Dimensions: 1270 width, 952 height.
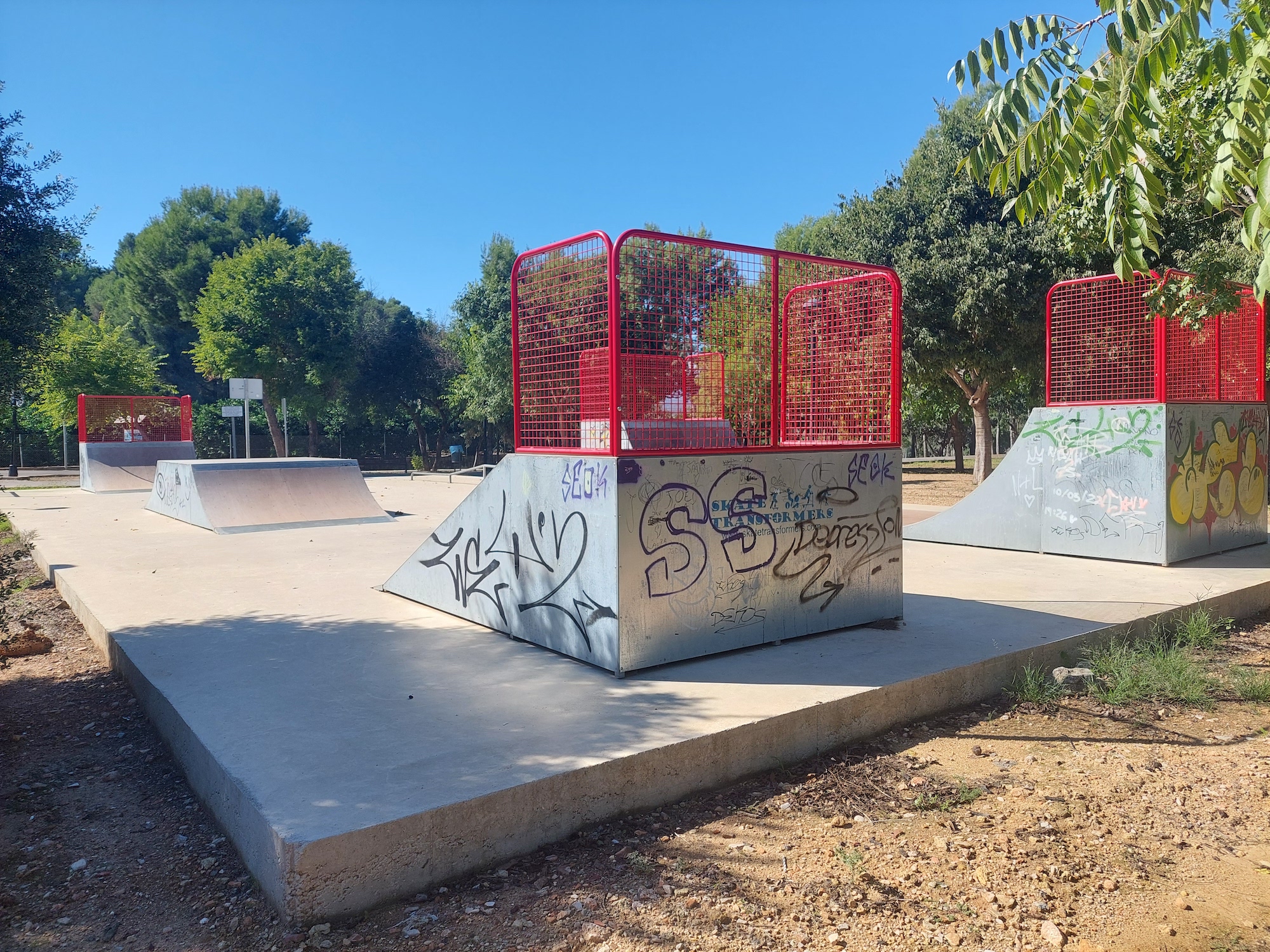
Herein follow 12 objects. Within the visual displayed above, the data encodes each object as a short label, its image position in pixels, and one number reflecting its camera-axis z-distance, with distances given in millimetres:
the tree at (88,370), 27547
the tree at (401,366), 40531
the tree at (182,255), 45406
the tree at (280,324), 33438
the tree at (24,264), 5926
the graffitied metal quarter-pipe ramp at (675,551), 4902
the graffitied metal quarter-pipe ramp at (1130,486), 8609
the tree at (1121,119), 2545
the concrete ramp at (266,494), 13047
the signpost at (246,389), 19031
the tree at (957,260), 16891
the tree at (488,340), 34344
